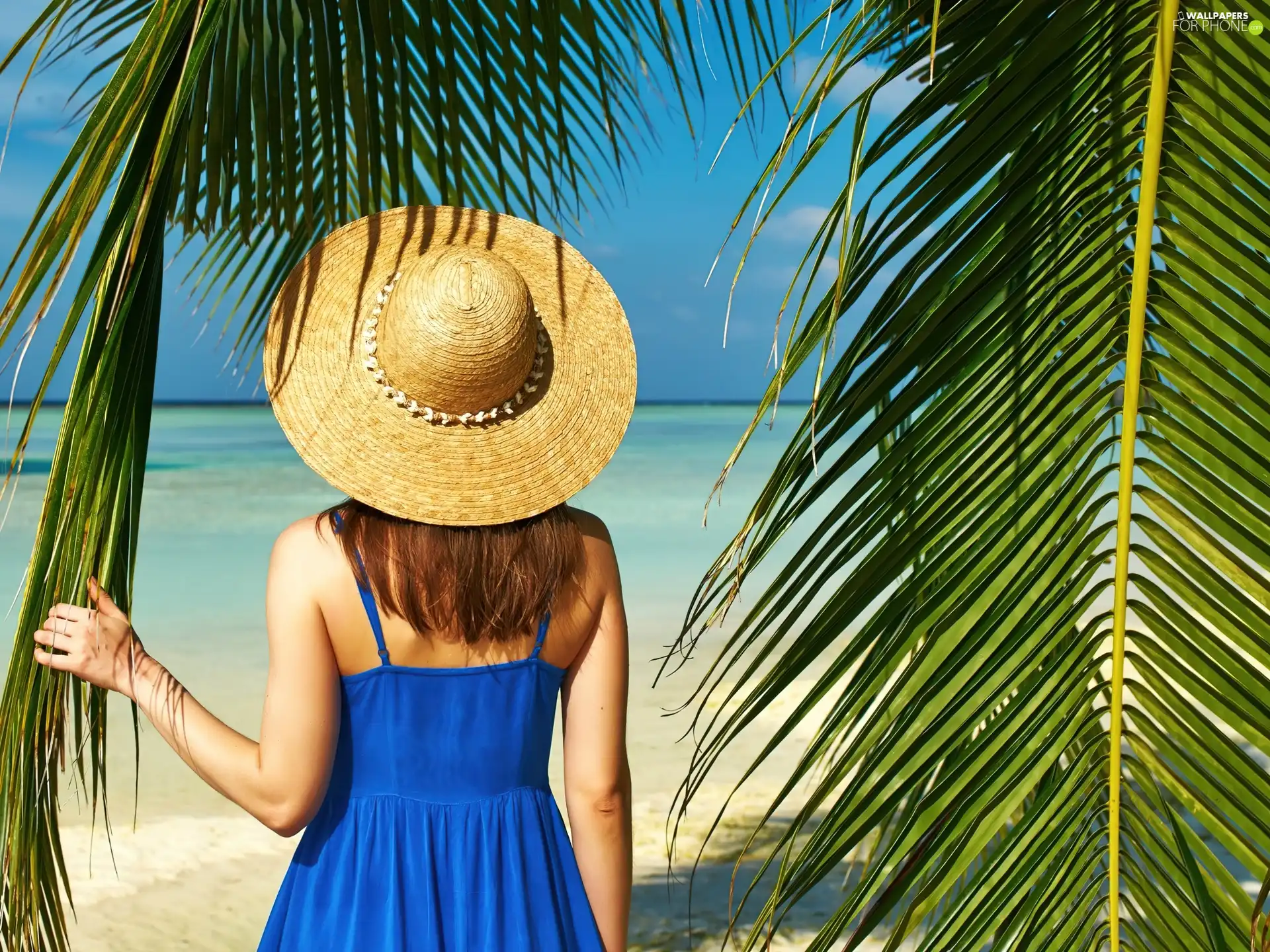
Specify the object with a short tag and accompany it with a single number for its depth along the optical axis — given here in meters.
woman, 1.36
